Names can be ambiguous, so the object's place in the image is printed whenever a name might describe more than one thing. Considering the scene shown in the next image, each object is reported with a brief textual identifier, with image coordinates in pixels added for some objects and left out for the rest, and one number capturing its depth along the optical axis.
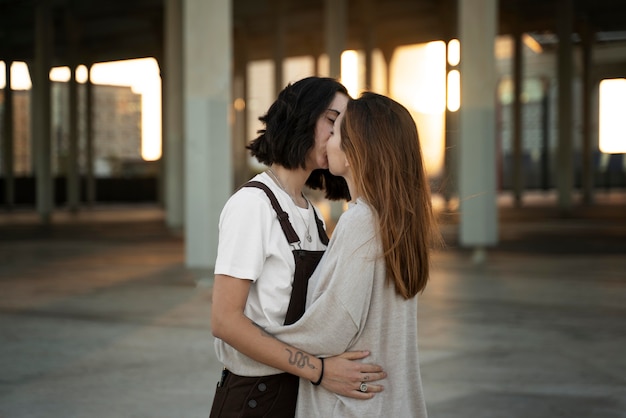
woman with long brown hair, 2.32
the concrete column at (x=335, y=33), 24.91
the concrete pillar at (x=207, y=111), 10.71
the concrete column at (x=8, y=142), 37.41
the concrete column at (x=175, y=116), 22.02
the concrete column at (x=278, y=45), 34.00
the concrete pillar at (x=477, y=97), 13.21
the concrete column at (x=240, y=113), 40.19
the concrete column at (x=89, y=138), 39.28
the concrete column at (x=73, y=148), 34.44
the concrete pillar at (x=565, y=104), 29.16
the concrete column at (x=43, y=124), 26.66
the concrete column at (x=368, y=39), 33.91
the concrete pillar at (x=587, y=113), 34.22
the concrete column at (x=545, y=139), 52.21
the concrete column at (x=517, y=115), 37.16
